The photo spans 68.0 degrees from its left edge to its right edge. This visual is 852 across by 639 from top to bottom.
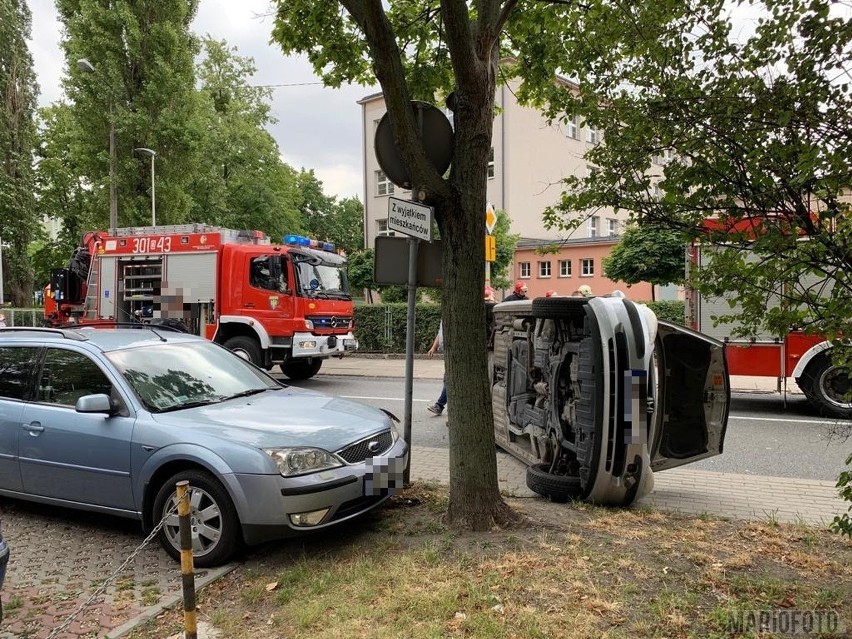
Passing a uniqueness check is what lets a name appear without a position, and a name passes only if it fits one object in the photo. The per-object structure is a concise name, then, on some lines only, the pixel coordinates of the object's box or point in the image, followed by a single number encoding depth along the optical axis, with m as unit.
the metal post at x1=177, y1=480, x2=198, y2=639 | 2.80
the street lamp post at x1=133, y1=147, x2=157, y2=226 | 22.14
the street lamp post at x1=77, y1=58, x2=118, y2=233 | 21.69
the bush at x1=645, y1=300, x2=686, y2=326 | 17.47
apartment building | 34.56
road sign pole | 5.03
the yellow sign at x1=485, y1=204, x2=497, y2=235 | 12.02
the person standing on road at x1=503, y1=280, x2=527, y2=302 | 10.05
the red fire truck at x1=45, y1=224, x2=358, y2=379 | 12.15
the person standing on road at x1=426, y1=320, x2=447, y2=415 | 9.23
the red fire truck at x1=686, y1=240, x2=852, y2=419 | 8.60
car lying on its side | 4.38
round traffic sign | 4.55
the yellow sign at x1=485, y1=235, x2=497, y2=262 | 12.71
